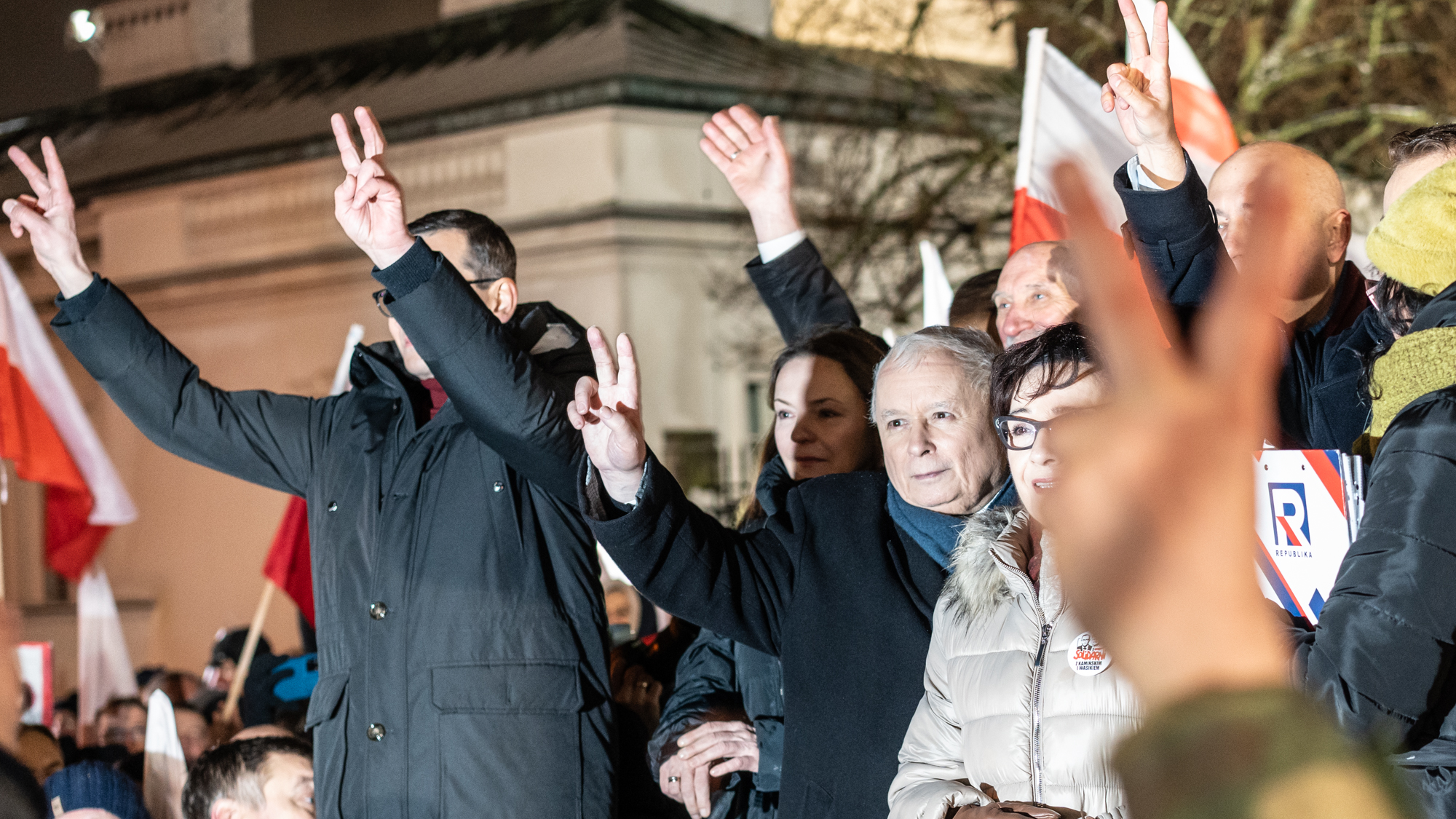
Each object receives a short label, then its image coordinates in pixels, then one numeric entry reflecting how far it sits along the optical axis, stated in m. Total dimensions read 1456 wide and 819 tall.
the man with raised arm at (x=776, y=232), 3.97
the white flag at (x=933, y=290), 5.38
